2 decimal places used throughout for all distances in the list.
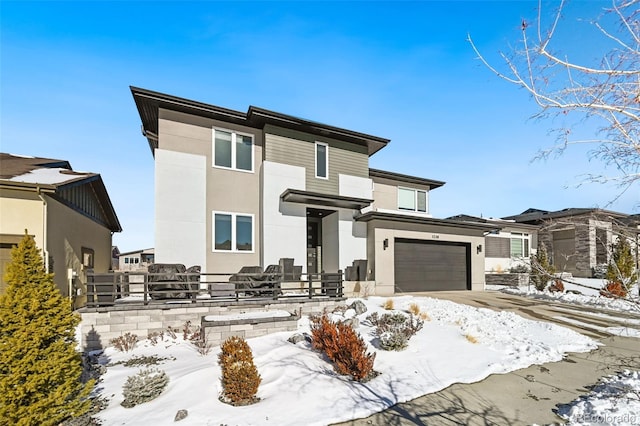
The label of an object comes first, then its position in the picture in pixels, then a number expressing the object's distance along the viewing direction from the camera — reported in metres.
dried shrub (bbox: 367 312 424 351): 7.09
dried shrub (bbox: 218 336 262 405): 4.93
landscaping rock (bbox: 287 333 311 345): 7.64
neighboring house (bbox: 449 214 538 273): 23.89
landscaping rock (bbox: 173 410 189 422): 4.43
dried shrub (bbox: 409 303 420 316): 10.02
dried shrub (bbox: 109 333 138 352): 7.55
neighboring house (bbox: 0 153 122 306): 8.91
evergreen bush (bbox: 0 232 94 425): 3.77
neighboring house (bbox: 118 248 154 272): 44.12
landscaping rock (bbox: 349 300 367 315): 10.20
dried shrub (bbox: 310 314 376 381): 5.76
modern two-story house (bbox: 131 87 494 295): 12.04
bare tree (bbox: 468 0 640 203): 2.40
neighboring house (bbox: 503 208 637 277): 24.94
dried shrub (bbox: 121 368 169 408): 4.95
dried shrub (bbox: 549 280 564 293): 17.09
